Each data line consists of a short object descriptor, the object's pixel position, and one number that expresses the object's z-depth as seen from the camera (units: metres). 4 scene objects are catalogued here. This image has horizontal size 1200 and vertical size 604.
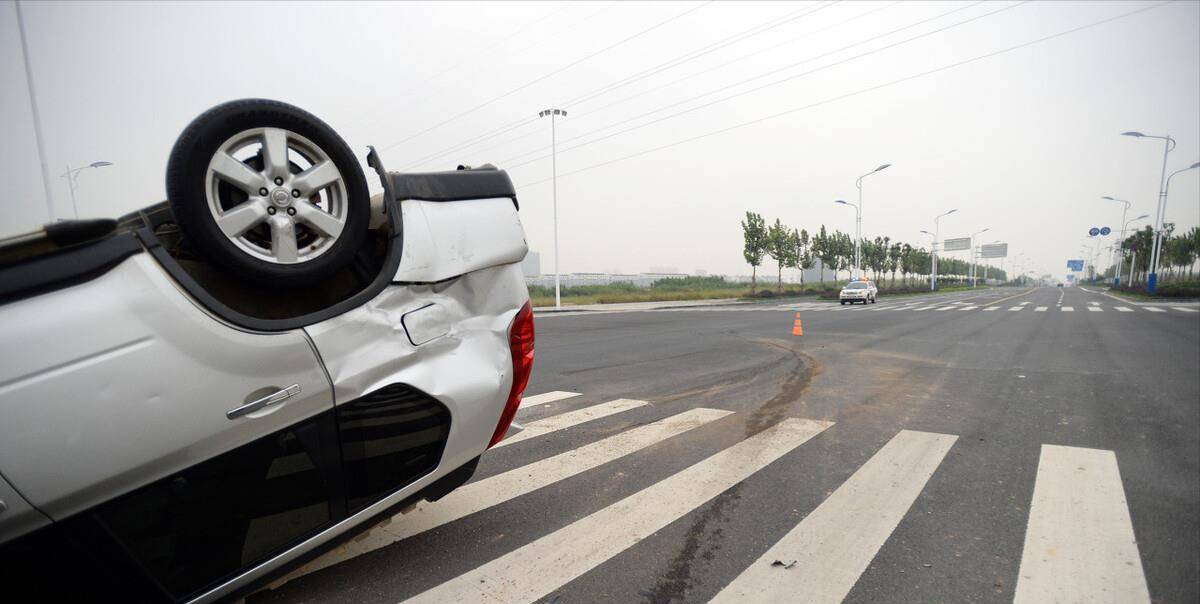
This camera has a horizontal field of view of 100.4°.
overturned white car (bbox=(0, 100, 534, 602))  1.35
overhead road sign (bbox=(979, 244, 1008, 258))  79.25
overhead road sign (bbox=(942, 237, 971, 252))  66.26
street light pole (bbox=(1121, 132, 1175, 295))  36.54
